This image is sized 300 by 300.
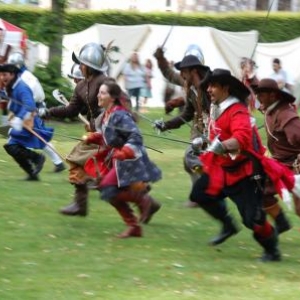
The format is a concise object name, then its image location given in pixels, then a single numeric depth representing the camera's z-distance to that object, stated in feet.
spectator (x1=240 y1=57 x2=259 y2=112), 57.76
